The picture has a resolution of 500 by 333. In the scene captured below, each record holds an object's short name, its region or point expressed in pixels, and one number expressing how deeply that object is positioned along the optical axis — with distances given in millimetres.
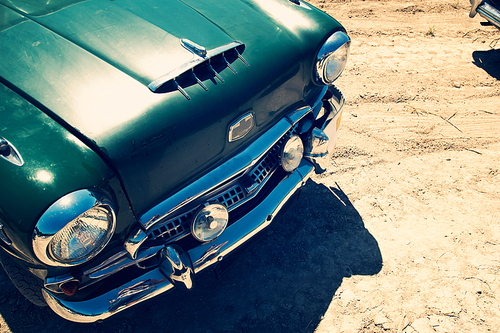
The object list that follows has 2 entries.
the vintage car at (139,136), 1332
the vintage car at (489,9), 4314
